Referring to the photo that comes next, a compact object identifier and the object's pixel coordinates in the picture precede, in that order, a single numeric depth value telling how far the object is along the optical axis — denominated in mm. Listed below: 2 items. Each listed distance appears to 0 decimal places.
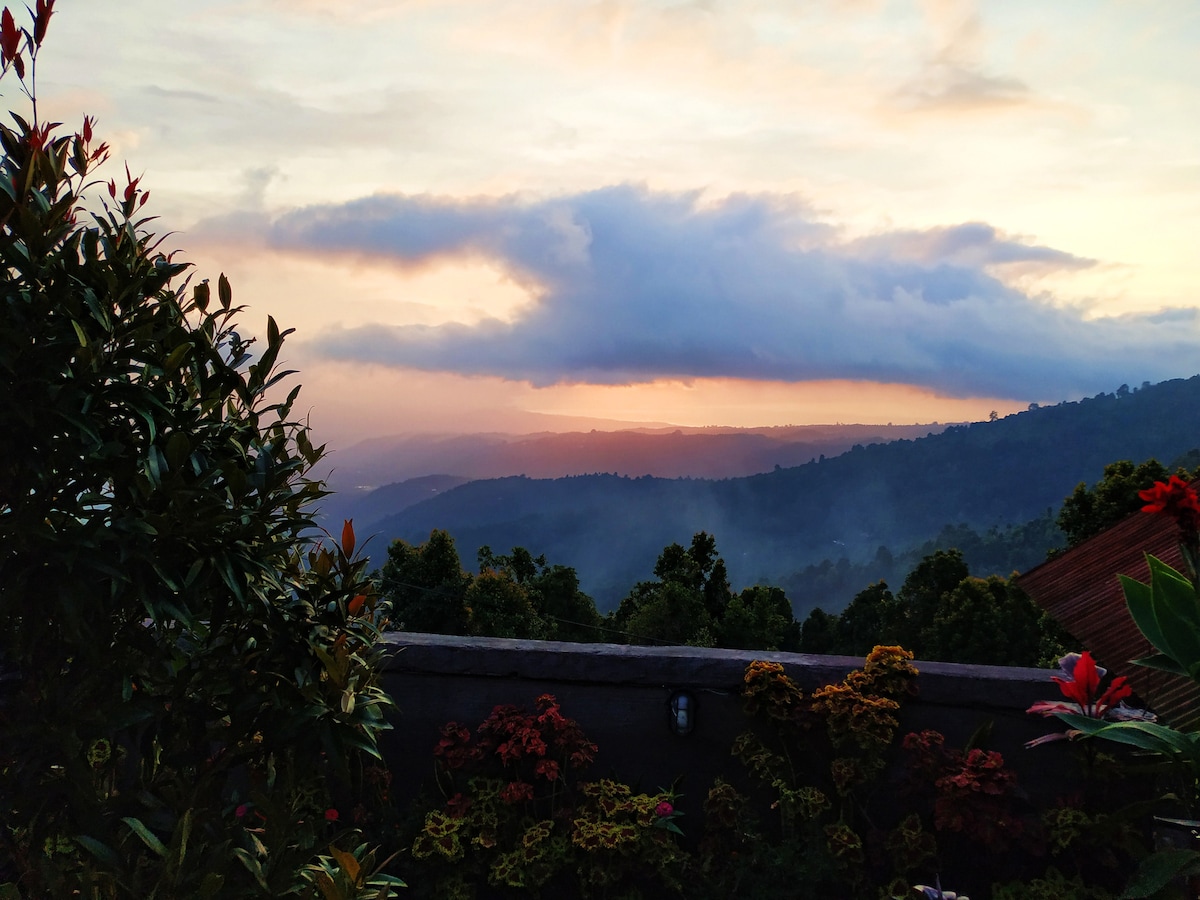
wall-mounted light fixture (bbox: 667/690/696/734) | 3859
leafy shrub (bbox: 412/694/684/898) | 3643
